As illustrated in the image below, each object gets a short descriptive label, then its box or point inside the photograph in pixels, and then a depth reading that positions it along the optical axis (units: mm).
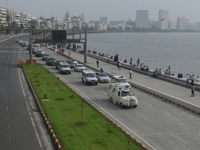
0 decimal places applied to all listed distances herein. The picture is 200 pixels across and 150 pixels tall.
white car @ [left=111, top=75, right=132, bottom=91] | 34925
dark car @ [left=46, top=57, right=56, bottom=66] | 58031
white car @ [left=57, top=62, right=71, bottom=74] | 47069
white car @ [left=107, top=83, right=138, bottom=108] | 26516
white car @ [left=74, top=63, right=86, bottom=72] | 50044
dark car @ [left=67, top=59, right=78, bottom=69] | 54284
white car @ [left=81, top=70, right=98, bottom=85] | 37519
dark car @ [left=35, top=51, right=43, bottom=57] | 74312
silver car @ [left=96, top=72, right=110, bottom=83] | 39531
